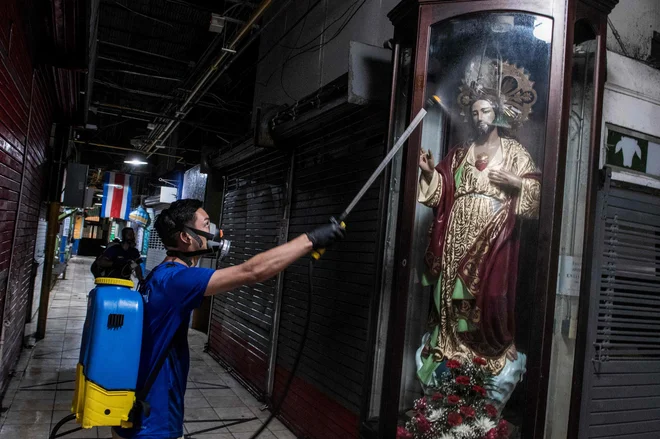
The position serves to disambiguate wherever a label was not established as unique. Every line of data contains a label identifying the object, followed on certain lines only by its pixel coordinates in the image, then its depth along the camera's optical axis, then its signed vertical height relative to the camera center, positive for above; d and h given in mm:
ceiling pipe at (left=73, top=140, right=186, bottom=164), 19414 +2932
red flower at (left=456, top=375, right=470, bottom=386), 3720 -878
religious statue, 3797 +286
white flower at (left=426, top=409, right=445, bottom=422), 3686 -1148
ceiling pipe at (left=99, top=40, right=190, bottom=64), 11695 +4255
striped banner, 20766 +1256
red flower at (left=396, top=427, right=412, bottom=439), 3760 -1332
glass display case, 3549 +418
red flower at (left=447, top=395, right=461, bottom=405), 3658 -1011
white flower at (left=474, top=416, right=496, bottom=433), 3527 -1130
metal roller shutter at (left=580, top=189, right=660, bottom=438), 4344 -415
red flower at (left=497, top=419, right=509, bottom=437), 3535 -1148
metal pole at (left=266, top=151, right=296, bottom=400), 7523 -938
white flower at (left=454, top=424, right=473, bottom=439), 3525 -1191
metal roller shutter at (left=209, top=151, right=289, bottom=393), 8039 -337
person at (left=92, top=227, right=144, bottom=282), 7977 -476
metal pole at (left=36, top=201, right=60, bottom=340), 10859 -858
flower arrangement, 3545 -1091
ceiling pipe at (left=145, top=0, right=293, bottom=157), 7755 +3363
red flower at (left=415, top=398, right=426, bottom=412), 3785 -1114
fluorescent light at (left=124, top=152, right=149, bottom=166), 19667 +2810
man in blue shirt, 2930 -465
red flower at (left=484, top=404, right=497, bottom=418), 3635 -1061
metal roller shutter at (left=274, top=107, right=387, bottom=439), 5492 -476
